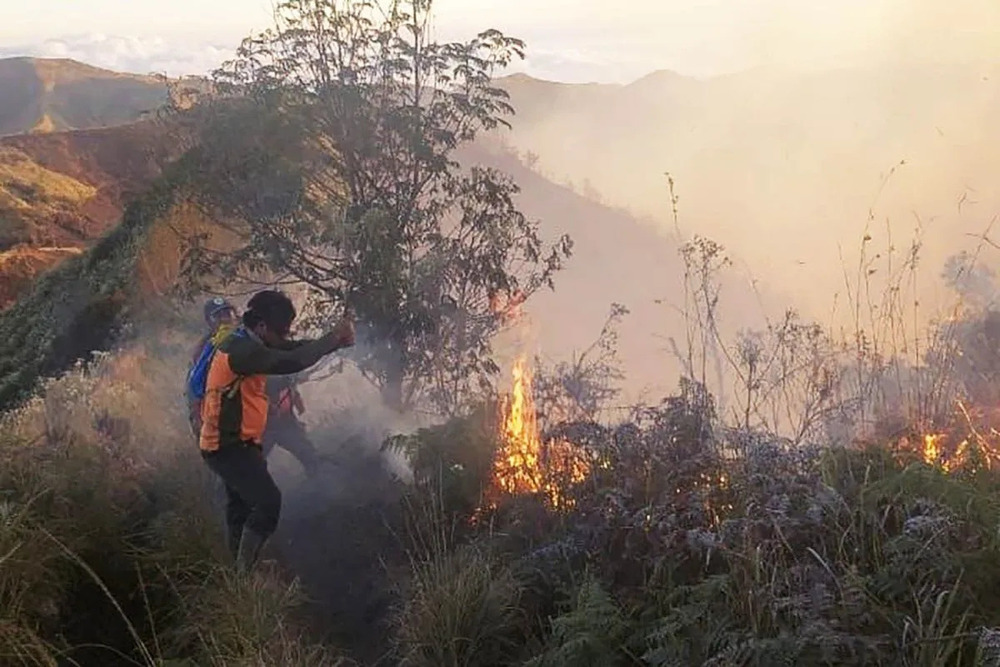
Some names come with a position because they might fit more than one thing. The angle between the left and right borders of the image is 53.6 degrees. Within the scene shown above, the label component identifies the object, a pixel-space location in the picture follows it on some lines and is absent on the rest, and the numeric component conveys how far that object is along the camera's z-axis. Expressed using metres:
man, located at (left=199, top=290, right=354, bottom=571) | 5.08
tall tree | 7.71
